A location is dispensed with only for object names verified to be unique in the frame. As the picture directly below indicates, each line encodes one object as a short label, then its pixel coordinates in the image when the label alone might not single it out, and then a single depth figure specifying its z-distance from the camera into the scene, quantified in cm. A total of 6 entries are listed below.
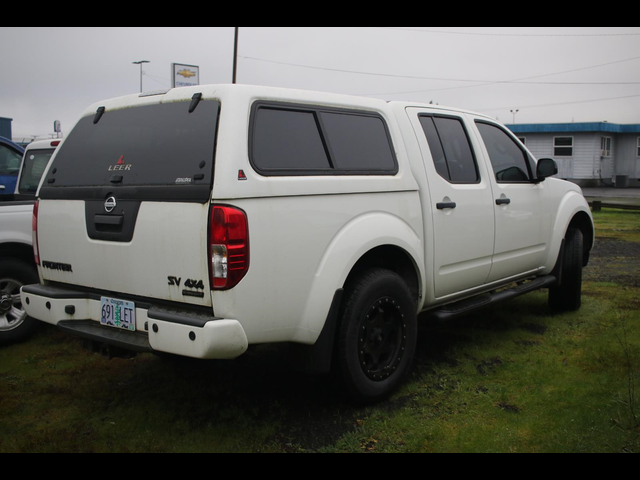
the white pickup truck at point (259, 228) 321
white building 3259
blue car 841
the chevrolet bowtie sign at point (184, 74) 1812
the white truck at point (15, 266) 539
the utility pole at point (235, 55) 2166
